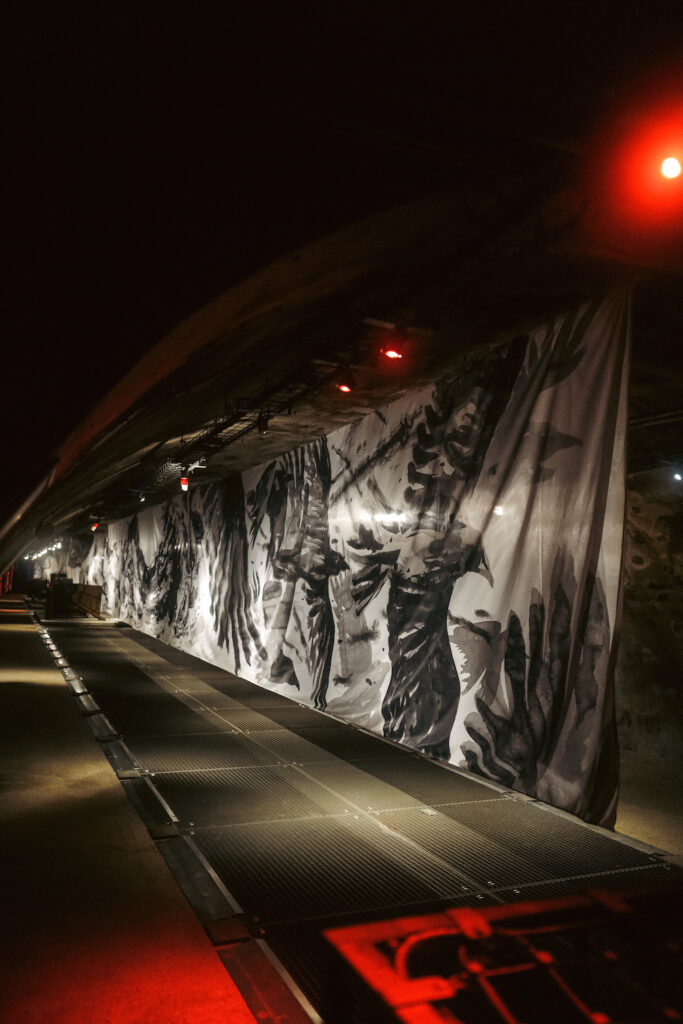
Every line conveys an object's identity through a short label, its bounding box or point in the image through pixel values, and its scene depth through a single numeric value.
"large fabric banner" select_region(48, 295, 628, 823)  4.33
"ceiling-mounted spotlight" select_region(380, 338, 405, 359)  5.16
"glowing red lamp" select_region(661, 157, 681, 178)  3.02
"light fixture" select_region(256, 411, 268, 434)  7.24
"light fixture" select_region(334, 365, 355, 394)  5.79
